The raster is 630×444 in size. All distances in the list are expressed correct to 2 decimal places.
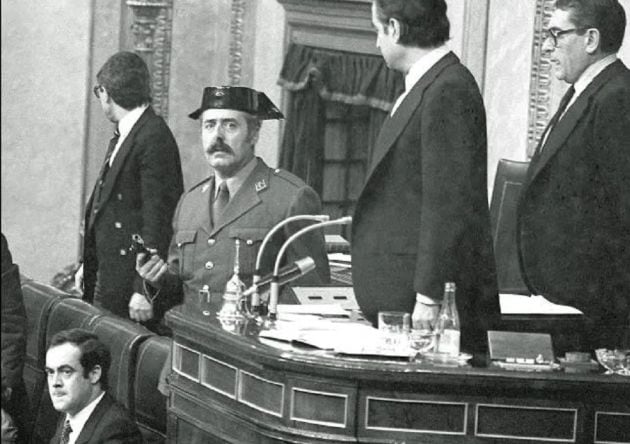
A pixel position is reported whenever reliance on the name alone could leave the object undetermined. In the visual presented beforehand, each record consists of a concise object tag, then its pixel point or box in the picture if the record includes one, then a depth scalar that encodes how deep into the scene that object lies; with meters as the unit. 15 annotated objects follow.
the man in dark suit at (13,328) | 6.89
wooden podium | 5.94
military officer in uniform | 7.50
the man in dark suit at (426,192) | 6.15
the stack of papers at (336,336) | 6.10
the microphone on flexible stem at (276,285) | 6.62
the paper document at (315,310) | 6.97
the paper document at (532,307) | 6.68
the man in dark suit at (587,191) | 6.60
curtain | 13.73
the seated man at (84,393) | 7.00
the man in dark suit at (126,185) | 9.53
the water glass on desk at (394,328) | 6.10
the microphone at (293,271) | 6.81
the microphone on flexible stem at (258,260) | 6.82
